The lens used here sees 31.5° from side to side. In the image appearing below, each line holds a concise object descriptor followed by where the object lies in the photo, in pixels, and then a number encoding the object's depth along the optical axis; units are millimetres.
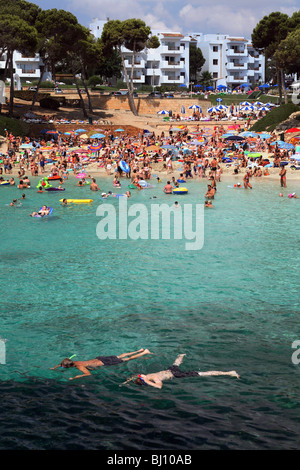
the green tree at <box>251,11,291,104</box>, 55000
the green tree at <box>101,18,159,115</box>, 60219
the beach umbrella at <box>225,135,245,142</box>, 42281
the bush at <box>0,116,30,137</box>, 46559
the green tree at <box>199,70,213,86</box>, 90000
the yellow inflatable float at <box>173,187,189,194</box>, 30578
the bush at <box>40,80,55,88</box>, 68938
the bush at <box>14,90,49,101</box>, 61875
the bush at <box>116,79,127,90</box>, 78625
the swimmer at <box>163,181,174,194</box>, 30872
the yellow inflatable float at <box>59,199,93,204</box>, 28594
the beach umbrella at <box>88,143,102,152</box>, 43969
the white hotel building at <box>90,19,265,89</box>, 89250
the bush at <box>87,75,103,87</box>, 75062
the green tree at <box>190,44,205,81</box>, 94562
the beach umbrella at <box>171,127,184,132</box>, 50731
